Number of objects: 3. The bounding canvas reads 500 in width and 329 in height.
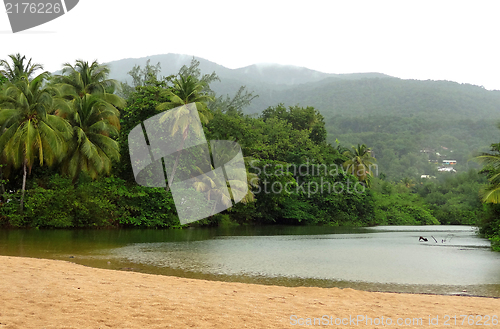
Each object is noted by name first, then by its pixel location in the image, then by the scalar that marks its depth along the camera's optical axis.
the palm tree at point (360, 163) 57.12
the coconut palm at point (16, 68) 32.44
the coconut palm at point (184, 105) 30.17
